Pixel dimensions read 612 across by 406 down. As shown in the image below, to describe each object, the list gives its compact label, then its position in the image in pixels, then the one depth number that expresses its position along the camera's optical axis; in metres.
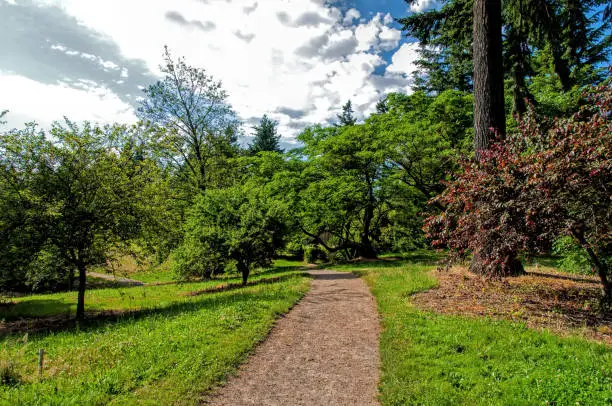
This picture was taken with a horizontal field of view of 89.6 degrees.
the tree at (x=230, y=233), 14.82
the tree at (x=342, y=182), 21.38
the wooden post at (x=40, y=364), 5.15
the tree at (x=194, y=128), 26.73
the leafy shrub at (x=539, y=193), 5.89
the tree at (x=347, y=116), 44.53
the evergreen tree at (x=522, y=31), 11.13
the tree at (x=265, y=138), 44.50
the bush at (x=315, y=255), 32.06
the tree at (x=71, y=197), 9.69
